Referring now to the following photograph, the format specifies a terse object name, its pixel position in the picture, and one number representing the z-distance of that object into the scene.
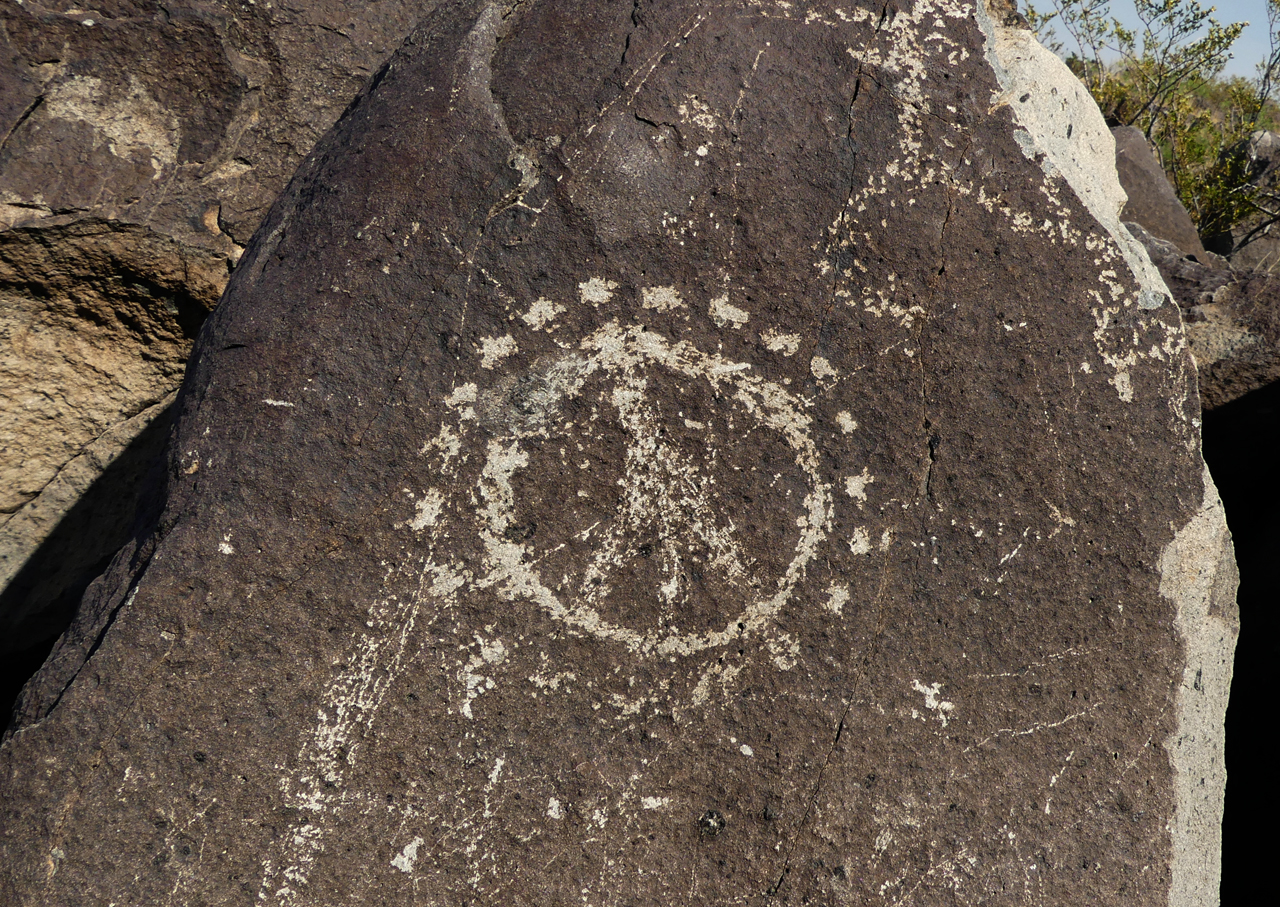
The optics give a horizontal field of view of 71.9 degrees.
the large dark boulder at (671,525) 1.14
